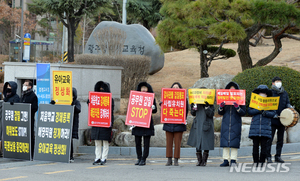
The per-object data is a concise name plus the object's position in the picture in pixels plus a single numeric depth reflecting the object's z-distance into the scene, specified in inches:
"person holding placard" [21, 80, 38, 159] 689.6
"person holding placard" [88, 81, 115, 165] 665.0
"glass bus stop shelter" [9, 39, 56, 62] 2797.7
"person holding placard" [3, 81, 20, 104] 709.9
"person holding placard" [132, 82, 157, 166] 660.7
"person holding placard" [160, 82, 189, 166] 652.7
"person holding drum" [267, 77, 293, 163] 658.8
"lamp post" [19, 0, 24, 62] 2539.4
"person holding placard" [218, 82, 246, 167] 622.8
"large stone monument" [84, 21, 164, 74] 1825.8
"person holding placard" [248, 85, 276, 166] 618.8
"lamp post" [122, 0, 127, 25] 2316.2
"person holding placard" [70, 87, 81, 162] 694.2
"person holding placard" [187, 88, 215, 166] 638.5
